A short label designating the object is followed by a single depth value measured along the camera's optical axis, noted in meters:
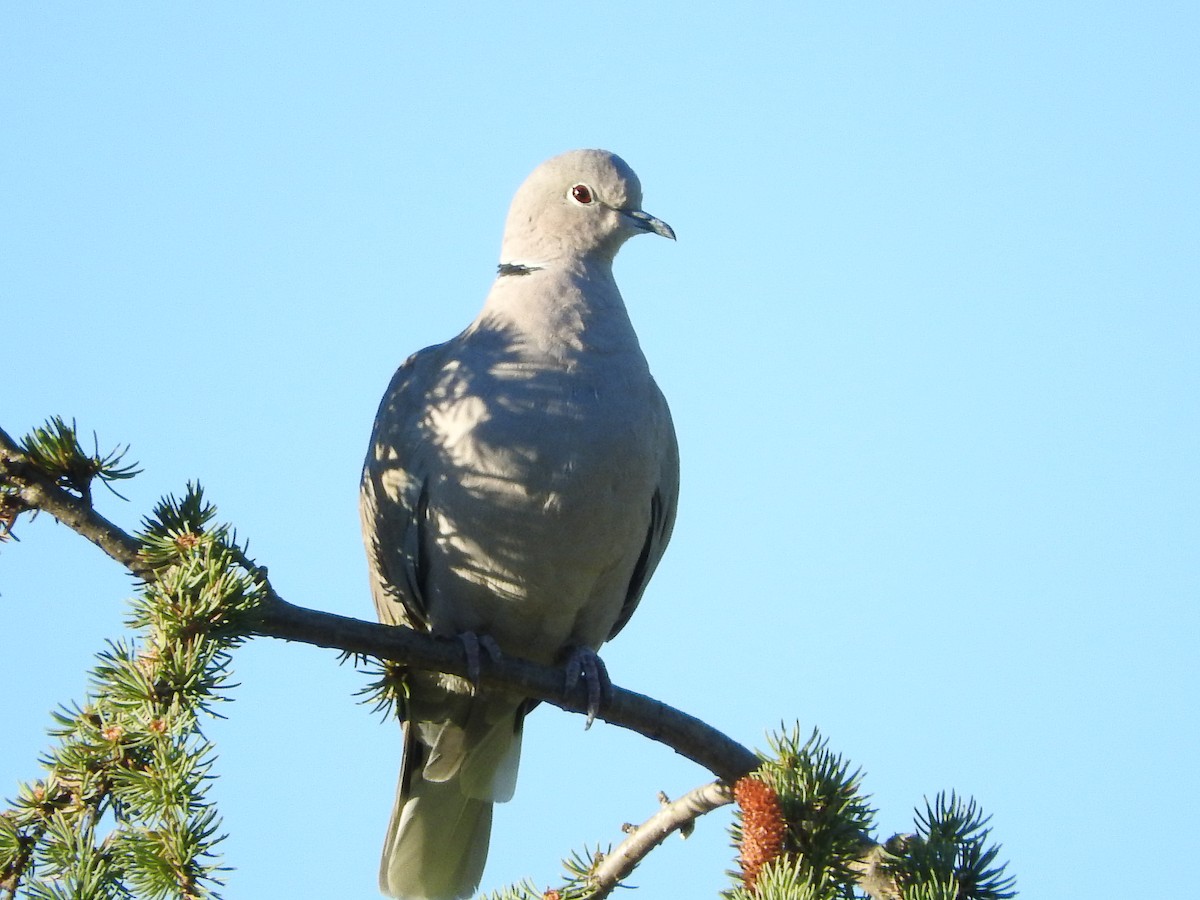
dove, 8.72
